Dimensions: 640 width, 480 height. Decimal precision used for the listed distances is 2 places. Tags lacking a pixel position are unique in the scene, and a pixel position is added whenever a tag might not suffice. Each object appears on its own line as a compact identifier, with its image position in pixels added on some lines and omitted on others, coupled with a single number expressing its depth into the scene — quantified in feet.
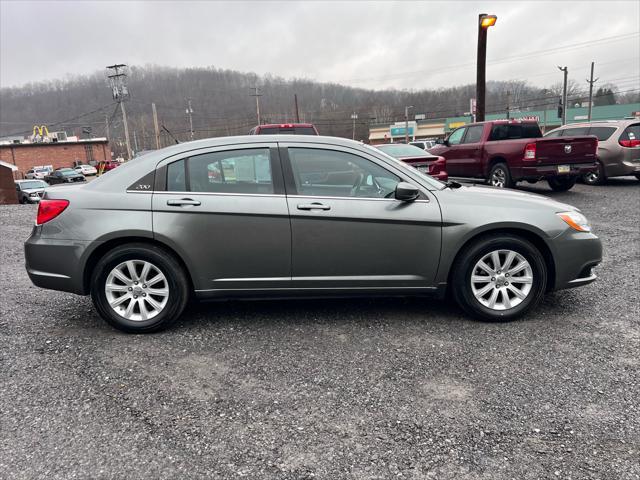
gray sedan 12.40
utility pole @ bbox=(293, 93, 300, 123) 190.19
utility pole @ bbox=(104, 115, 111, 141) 220.23
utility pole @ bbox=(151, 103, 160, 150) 155.43
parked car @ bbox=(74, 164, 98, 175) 186.35
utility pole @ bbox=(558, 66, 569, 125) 122.93
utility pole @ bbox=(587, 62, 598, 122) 166.20
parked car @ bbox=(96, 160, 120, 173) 138.67
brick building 203.10
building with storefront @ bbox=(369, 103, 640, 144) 223.30
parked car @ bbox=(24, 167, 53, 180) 167.38
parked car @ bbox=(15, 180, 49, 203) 91.30
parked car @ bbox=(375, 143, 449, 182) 32.22
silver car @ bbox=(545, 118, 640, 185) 38.22
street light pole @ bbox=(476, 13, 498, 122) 45.62
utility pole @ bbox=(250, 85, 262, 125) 191.12
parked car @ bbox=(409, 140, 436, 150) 105.35
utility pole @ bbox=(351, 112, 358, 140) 230.75
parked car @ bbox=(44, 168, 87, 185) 139.95
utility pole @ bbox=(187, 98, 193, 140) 172.74
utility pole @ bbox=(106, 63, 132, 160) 156.04
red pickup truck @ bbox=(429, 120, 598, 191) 32.81
